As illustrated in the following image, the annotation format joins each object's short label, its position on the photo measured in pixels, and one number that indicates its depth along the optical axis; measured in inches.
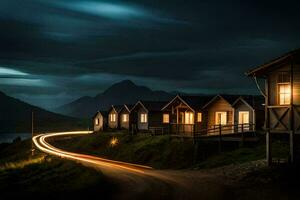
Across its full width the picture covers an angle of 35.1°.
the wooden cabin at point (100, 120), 3485.2
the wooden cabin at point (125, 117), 3144.7
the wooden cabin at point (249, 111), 2038.6
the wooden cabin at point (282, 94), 1160.7
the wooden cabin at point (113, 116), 3295.5
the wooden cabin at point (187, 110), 2388.0
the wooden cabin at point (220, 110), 2220.7
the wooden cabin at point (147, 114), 2866.6
